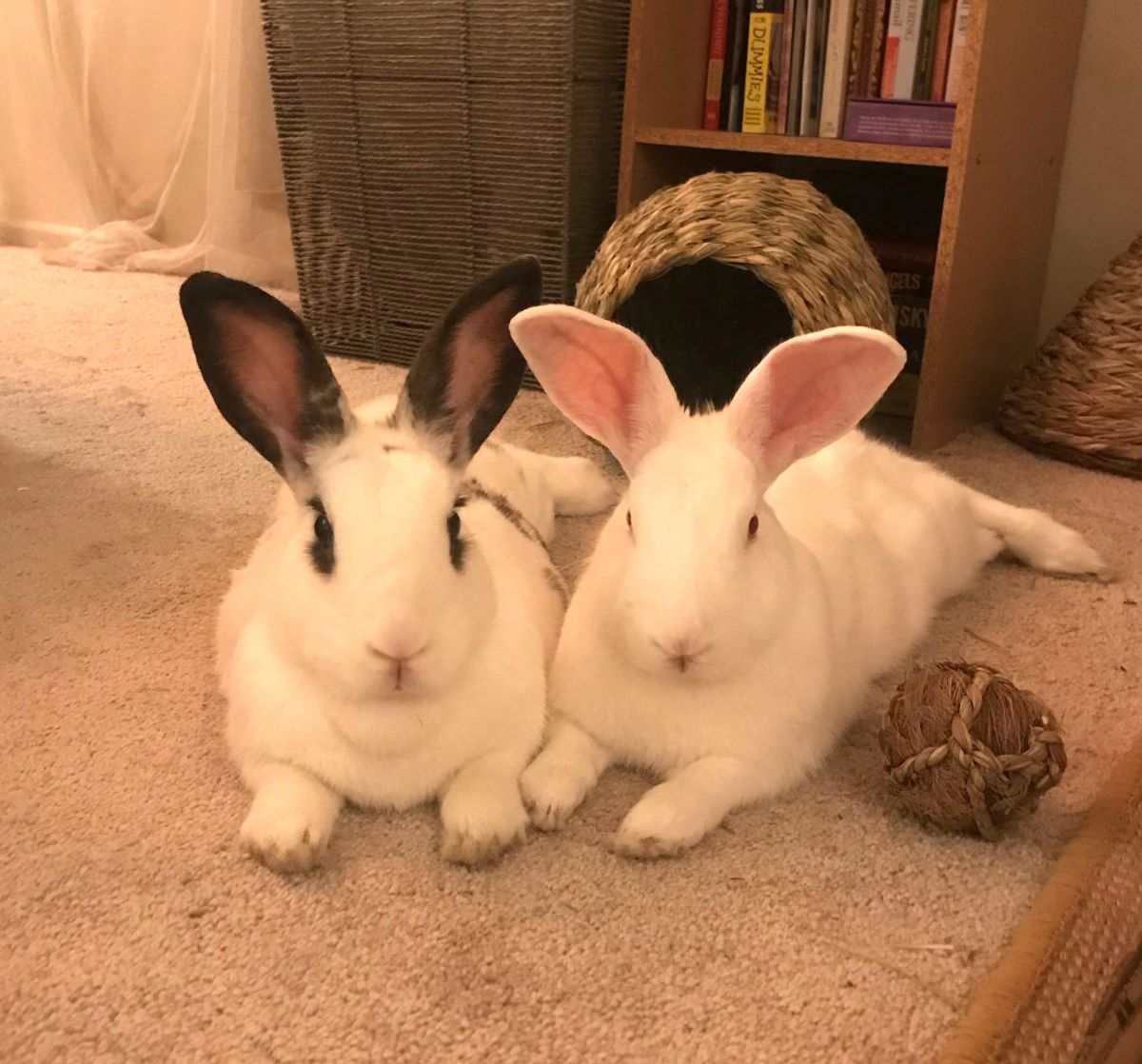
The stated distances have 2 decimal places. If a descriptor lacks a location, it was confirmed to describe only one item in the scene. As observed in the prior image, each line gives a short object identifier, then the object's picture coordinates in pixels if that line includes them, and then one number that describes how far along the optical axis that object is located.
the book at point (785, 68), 2.39
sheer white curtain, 3.33
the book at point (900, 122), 2.17
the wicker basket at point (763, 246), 1.88
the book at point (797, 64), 2.37
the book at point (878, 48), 2.29
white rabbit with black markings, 0.99
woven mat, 0.84
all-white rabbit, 1.05
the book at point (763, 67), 2.41
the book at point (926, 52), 2.26
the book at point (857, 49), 2.32
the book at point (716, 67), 2.45
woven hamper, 2.28
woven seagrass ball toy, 1.06
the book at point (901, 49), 2.27
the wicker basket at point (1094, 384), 2.11
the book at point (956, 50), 2.22
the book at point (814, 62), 2.35
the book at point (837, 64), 2.32
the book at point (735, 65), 2.45
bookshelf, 2.04
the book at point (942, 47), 2.24
